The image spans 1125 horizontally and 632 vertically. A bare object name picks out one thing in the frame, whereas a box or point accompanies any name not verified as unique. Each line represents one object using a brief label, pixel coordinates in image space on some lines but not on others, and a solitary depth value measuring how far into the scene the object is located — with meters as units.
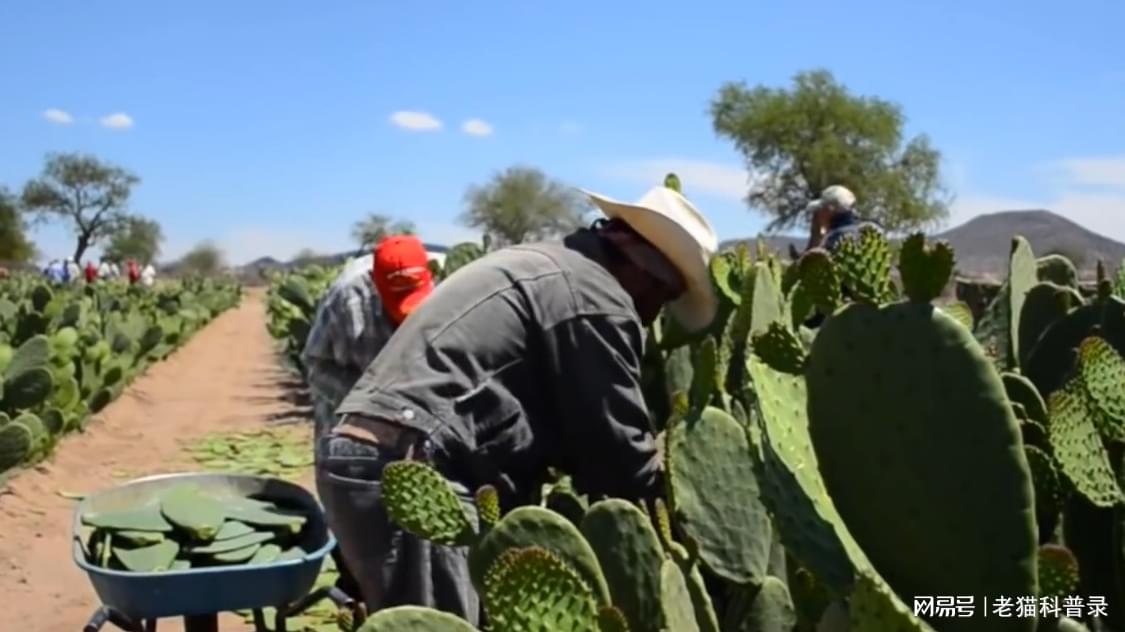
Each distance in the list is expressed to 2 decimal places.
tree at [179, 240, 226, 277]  101.88
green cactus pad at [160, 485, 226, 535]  3.36
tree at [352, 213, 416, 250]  52.82
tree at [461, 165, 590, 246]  55.62
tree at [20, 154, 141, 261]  76.62
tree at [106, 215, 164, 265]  83.69
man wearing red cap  4.05
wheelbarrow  3.22
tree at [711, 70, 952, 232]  38.72
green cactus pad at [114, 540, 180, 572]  3.28
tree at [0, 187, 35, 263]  63.50
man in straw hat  2.63
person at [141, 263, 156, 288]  35.76
